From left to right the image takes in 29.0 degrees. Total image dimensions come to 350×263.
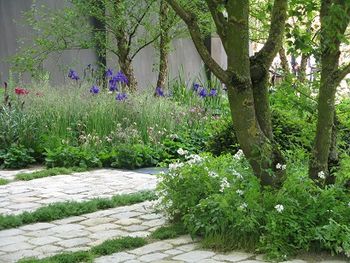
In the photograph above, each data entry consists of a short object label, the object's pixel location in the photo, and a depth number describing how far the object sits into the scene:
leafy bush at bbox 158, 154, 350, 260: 5.10
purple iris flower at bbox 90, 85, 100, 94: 11.60
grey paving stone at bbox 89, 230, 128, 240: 5.79
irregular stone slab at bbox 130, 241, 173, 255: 5.31
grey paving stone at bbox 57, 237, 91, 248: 5.56
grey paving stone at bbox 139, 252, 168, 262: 5.08
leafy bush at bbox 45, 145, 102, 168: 9.73
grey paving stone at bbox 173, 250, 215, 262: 5.07
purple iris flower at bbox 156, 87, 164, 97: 12.69
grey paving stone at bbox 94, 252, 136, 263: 5.07
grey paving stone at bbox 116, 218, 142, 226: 6.29
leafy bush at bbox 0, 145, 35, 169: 9.76
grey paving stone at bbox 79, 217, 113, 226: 6.32
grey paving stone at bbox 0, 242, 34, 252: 5.46
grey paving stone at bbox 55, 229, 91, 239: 5.87
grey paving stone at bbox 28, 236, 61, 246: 5.64
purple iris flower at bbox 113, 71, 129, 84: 12.07
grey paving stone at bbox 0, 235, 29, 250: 5.66
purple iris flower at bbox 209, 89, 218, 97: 13.45
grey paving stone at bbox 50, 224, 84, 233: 6.09
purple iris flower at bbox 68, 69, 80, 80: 12.15
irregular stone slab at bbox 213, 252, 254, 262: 5.07
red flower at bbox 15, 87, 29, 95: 11.11
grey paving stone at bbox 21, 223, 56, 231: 6.16
